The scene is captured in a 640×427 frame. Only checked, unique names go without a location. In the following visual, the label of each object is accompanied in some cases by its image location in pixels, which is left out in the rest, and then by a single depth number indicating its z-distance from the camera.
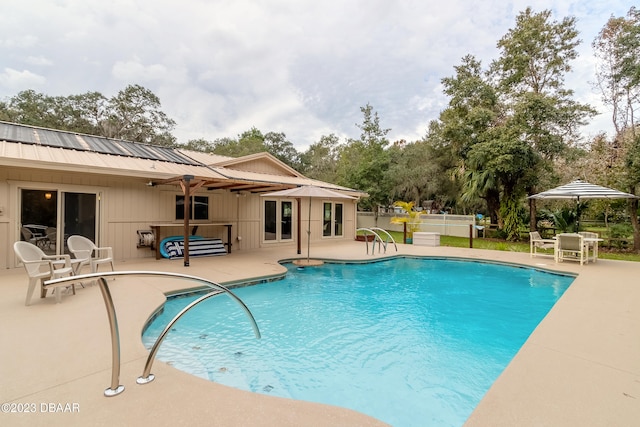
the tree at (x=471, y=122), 15.56
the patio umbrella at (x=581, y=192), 9.52
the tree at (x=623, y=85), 11.38
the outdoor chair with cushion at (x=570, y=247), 9.33
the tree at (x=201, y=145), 32.75
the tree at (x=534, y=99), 13.97
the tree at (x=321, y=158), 32.41
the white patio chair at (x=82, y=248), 5.85
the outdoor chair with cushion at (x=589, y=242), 9.56
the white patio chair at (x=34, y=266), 4.57
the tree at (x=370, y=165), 21.89
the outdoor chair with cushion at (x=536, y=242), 10.24
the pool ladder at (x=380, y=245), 11.69
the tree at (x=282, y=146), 34.94
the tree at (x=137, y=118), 24.95
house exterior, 7.36
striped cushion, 9.24
